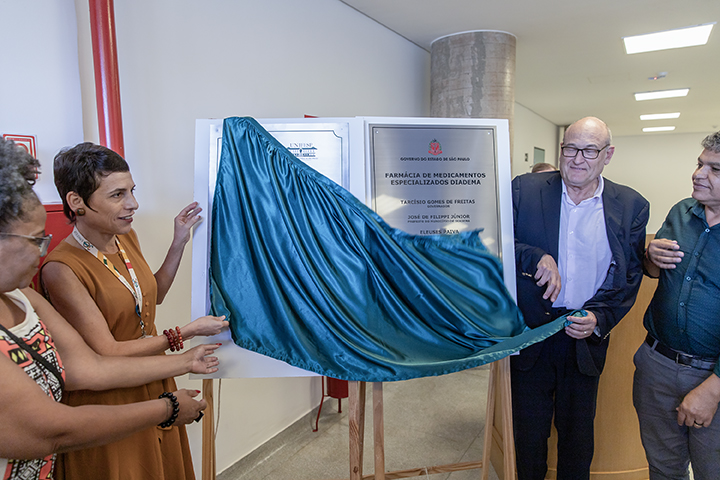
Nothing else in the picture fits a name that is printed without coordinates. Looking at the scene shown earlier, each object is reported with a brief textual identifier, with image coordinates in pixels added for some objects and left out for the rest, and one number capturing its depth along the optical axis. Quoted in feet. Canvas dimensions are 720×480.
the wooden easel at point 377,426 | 4.75
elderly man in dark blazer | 5.63
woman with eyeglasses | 2.54
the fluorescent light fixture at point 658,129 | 33.94
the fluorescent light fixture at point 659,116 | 27.35
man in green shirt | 4.76
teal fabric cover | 4.69
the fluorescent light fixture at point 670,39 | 12.90
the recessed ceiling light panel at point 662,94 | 20.85
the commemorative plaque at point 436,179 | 5.39
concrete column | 12.62
